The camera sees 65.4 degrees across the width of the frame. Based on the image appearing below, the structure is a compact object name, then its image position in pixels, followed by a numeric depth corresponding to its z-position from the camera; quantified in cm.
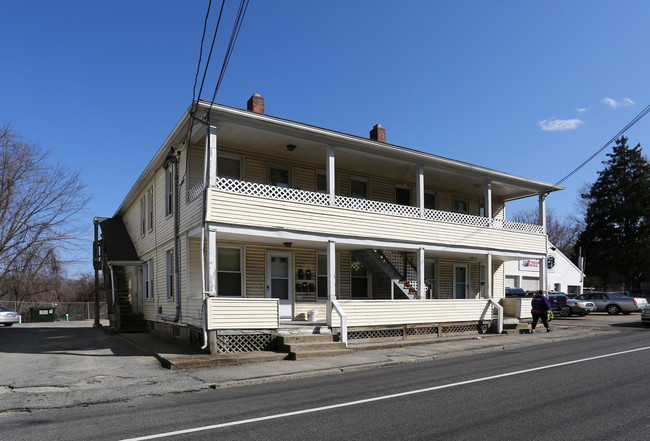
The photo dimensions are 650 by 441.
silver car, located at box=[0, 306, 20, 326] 3019
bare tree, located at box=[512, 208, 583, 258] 7256
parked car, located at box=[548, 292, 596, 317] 2880
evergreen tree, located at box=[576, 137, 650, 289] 5081
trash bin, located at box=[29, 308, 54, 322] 3497
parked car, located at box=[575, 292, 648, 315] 3100
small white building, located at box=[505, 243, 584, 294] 3541
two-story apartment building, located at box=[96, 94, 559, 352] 1397
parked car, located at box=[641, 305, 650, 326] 2203
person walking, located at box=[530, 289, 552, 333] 1970
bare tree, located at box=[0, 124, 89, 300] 3428
